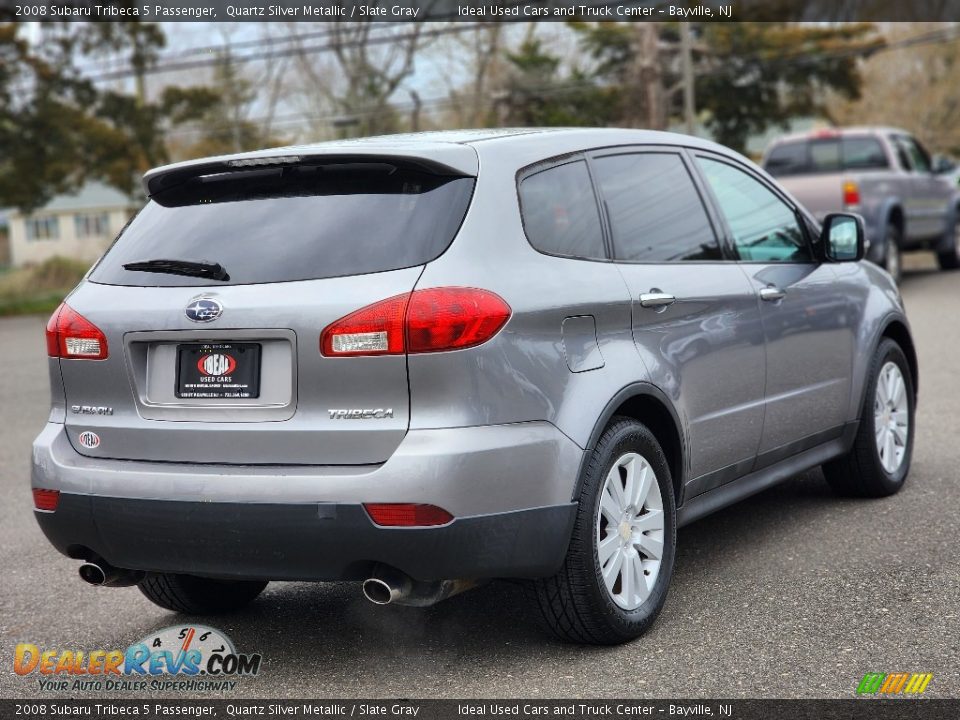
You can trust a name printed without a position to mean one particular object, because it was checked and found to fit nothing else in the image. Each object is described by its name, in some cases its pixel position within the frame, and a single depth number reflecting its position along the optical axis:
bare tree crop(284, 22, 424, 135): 41.37
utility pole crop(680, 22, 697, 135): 30.70
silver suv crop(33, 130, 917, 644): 3.53
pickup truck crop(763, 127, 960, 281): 15.52
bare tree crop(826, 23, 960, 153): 51.25
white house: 76.19
